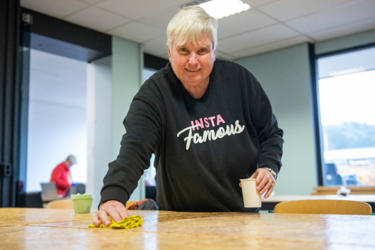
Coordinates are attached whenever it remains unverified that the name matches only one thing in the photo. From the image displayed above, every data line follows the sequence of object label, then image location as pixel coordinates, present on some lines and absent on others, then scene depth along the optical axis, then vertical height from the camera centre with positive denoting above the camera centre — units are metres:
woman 1.32 +0.16
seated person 6.92 -0.09
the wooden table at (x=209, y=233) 0.64 -0.13
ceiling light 4.05 +1.82
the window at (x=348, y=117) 4.91 +0.69
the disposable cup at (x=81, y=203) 1.66 -0.13
